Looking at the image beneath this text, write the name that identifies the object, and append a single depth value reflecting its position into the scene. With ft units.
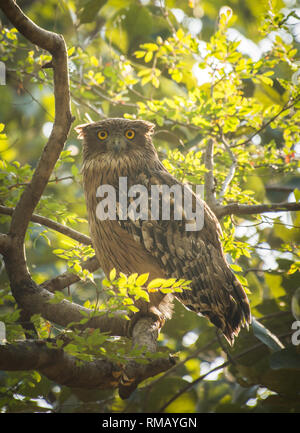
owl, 22.02
